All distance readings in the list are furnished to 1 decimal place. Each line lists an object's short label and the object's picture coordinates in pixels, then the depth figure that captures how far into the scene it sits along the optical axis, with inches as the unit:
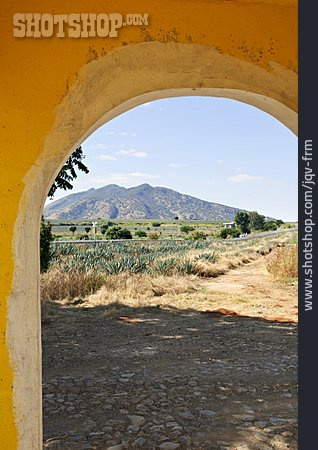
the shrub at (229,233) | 1598.2
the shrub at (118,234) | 1518.2
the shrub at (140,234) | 1875.5
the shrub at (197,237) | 1691.8
